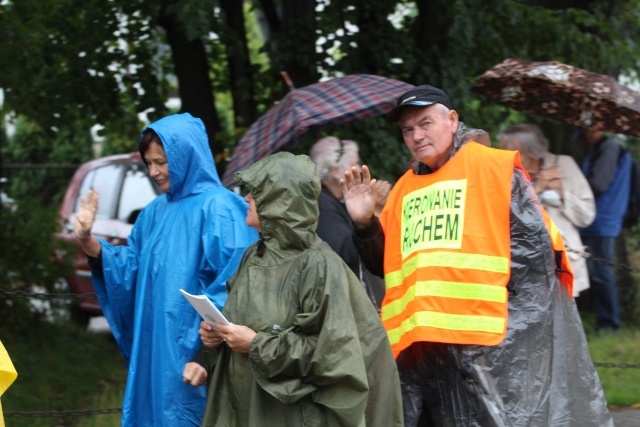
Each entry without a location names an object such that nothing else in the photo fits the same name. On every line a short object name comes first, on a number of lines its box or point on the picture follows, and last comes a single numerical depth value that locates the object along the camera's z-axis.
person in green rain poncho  5.35
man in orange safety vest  6.59
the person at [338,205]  7.95
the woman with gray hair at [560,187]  10.78
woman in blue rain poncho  6.60
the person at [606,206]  12.12
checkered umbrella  8.85
